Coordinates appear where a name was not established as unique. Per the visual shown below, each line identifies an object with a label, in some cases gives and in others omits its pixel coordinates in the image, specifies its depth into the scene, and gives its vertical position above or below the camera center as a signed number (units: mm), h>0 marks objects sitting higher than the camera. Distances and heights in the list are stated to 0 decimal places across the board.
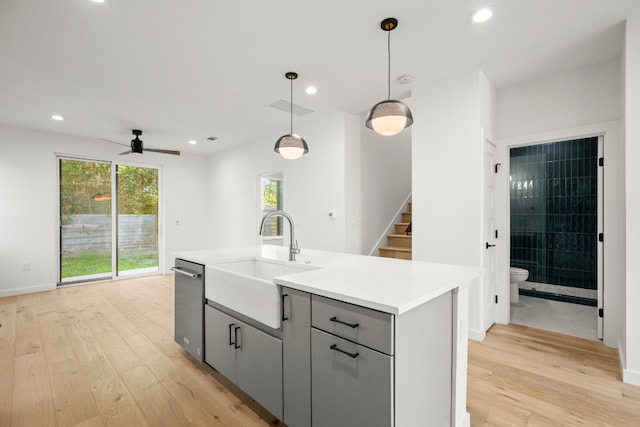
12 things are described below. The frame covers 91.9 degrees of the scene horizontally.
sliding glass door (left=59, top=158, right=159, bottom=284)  5484 -144
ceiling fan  4759 +1026
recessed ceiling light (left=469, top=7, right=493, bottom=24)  2170 +1430
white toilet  4344 -913
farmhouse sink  1677 -472
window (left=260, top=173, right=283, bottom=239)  5941 +258
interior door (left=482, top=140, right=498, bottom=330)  3197 -228
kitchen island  1257 -642
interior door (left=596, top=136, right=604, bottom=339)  2990 -309
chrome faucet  2369 -241
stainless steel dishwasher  2387 -762
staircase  4395 -454
